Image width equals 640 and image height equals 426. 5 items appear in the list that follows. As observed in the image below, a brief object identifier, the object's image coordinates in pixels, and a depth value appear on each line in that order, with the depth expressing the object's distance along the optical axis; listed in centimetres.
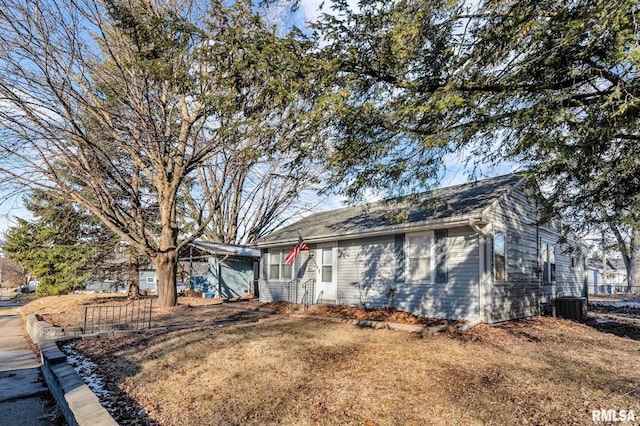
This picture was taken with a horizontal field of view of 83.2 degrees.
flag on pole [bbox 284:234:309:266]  1338
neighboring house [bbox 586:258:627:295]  3844
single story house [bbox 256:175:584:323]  949
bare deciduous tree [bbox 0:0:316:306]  548
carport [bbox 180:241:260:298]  2027
